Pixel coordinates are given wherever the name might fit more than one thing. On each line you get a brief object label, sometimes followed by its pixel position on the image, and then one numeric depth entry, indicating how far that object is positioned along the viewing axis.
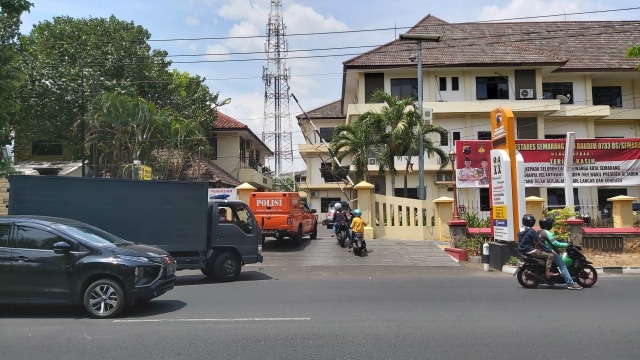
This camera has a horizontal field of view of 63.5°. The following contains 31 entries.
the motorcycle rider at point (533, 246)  11.01
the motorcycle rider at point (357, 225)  17.53
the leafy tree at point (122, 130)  23.53
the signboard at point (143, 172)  20.59
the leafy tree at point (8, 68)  13.21
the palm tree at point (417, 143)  23.19
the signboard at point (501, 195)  14.94
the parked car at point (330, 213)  27.33
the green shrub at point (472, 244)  17.00
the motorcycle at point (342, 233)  19.59
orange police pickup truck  18.50
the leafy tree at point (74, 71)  27.08
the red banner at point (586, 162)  20.27
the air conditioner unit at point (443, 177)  35.19
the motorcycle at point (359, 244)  17.34
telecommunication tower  45.36
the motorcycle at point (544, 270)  11.08
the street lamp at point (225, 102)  22.77
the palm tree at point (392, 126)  23.05
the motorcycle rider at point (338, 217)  19.91
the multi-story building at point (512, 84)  32.78
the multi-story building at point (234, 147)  37.53
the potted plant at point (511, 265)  14.14
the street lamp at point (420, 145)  22.27
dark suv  8.22
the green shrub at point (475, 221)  19.39
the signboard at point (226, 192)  21.92
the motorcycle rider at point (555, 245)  10.82
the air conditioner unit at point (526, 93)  33.34
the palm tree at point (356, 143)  24.02
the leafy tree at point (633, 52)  12.35
